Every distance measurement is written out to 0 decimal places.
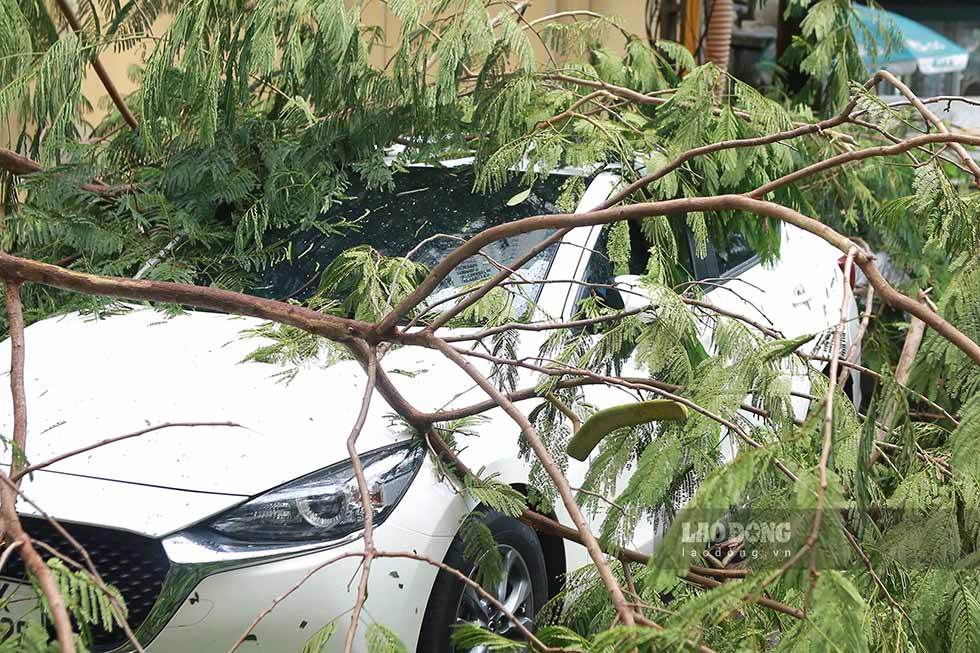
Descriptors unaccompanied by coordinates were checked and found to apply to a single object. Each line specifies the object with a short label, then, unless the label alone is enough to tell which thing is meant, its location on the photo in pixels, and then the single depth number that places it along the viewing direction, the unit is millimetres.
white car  2539
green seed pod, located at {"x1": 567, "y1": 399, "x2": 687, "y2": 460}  2072
